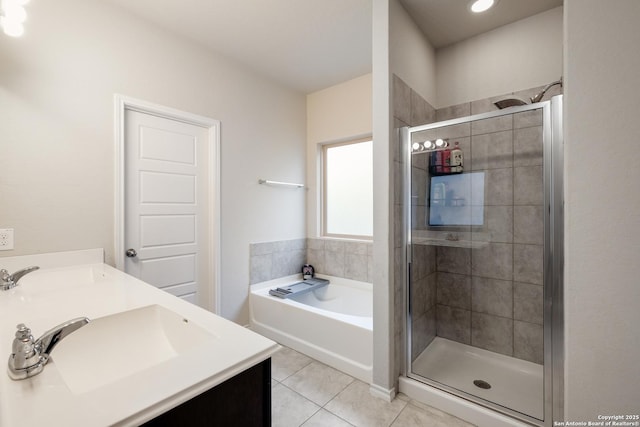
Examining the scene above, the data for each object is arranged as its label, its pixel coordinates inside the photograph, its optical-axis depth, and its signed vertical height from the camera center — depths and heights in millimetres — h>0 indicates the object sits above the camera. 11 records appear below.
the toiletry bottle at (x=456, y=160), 2131 +411
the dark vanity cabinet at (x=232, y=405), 611 -478
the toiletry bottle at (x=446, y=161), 2129 +405
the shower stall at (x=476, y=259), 1852 -370
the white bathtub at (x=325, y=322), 1988 -949
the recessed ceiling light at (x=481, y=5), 1807 +1400
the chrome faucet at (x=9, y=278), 1229 -295
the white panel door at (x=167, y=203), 2008 +84
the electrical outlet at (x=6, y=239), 1487 -133
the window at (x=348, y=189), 2986 +269
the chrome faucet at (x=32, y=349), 608 -315
